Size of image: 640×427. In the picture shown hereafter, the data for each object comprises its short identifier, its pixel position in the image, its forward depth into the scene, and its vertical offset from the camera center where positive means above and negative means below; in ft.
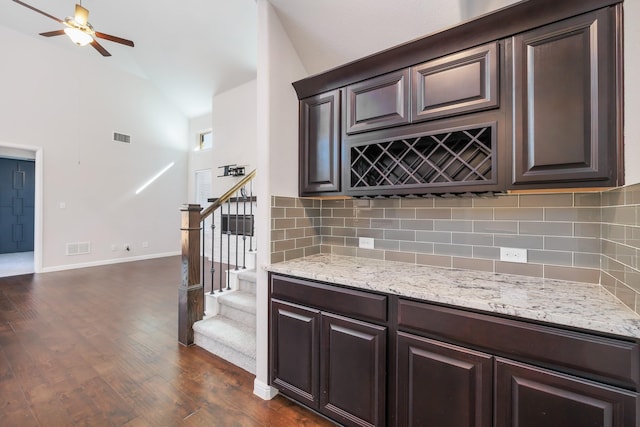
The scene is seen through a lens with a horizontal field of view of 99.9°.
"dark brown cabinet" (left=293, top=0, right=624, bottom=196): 3.82 +1.86
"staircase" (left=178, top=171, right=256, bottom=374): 7.72 -3.17
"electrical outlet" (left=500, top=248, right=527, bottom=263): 5.16 -0.79
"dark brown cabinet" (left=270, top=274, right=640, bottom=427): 3.19 -2.23
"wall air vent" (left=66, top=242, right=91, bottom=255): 18.53 -2.42
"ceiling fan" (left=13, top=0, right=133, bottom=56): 10.19 +7.34
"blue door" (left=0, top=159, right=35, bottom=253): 23.99 +0.83
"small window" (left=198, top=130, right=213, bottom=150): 25.06 +6.98
